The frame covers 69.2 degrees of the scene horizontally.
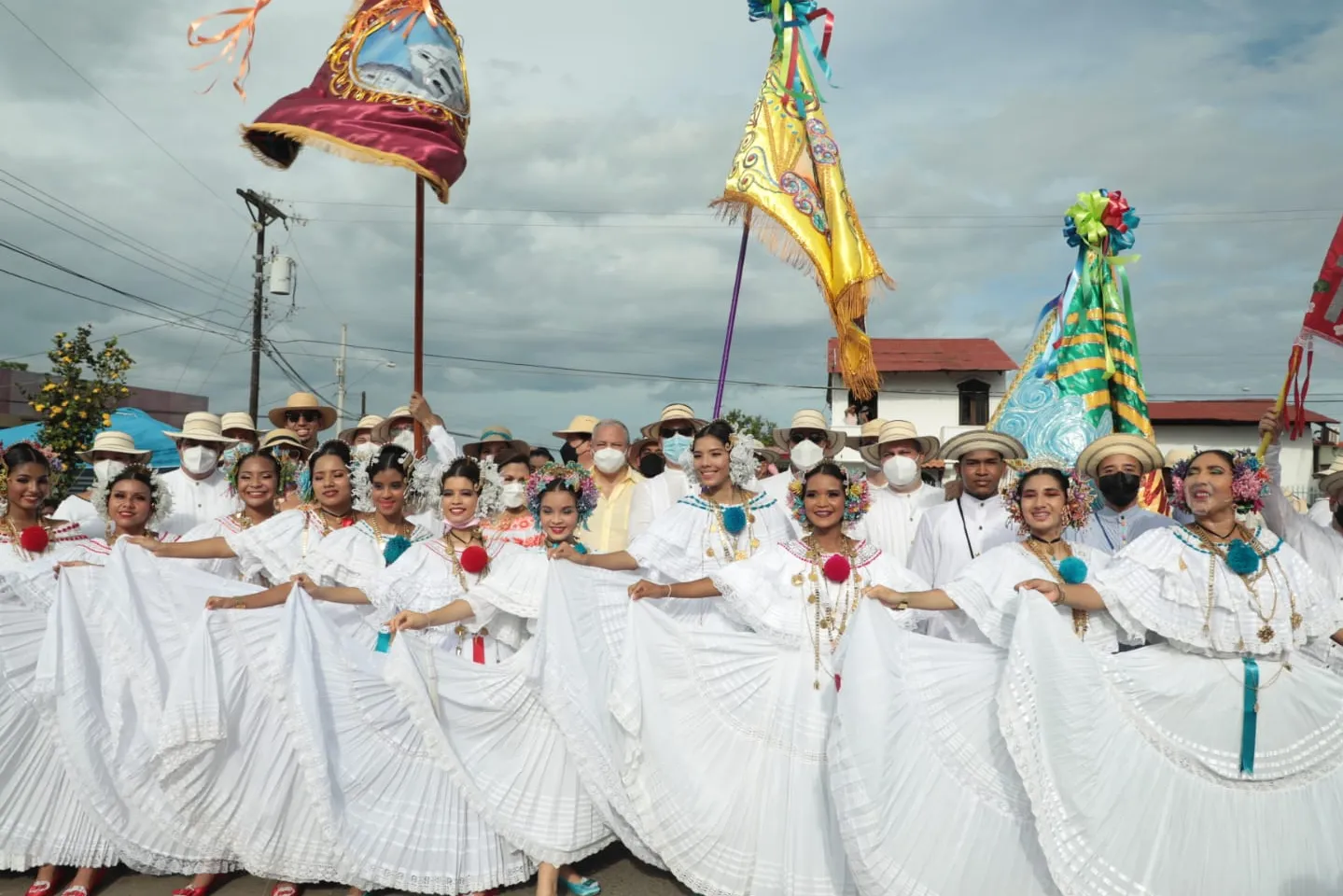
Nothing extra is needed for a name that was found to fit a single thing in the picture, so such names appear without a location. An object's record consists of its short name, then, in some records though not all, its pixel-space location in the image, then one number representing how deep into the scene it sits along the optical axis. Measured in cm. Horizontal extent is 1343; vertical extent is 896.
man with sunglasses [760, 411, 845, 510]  633
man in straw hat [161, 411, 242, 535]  668
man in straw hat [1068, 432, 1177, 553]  525
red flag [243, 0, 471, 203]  594
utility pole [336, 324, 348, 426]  3778
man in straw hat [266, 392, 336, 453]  738
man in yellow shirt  636
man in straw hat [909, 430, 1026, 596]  535
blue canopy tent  1406
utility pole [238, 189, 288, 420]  2480
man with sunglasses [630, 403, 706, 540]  646
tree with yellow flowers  1295
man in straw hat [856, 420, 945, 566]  639
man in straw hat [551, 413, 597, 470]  831
